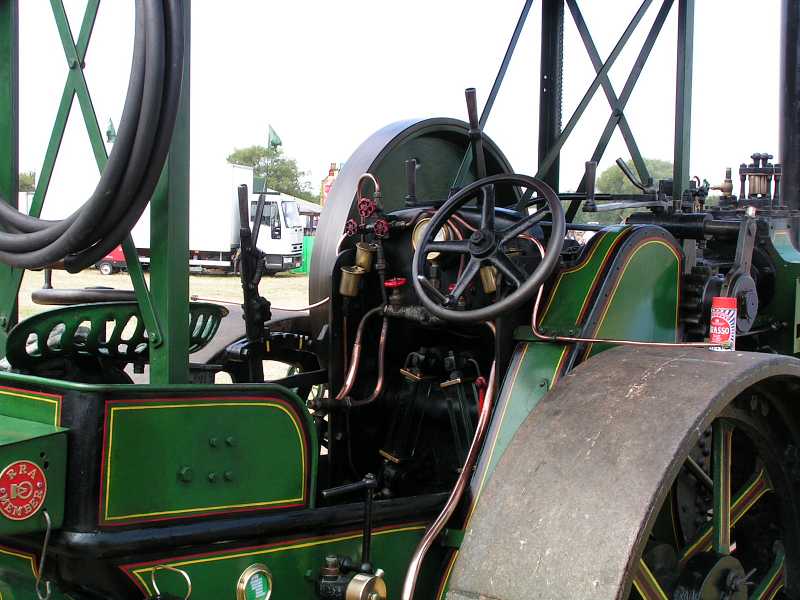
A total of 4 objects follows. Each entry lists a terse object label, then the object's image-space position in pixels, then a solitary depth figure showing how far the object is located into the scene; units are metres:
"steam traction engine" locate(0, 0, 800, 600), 2.07
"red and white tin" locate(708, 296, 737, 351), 2.79
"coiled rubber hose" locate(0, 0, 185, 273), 2.09
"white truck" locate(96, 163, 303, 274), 24.64
